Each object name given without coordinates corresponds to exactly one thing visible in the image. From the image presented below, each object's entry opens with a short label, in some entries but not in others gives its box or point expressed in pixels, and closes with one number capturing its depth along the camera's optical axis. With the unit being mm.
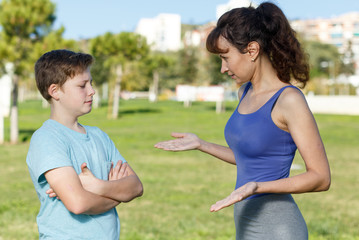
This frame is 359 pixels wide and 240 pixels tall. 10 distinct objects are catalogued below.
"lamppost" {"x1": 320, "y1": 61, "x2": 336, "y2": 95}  70500
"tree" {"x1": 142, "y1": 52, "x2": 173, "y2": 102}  35719
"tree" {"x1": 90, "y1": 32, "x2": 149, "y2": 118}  34094
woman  2227
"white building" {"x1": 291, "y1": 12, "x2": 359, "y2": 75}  152500
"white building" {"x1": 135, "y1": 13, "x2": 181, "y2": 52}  168125
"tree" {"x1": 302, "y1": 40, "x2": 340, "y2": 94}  88250
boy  2236
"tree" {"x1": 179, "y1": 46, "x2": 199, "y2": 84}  59856
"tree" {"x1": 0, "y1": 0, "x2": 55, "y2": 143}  17422
